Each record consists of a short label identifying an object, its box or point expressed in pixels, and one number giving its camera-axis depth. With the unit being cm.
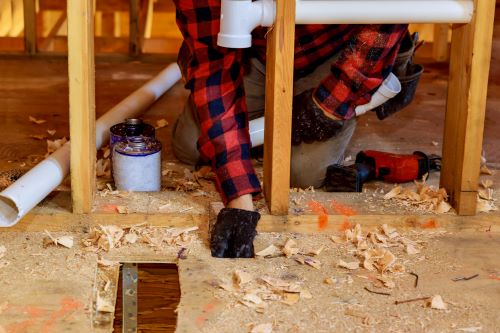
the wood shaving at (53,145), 404
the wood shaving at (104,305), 271
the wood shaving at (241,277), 285
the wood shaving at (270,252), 307
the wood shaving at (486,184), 367
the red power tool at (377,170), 367
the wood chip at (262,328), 256
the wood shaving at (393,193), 347
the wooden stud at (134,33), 608
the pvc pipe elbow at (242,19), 300
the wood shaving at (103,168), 374
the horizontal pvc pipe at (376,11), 308
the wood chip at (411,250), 312
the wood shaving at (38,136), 431
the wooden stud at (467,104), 315
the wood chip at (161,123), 460
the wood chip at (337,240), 319
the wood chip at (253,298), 273
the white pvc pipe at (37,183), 302
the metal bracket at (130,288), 303
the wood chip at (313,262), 300
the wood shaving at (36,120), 455
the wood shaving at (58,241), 309
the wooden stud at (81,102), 299
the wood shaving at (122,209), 322
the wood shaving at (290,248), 308
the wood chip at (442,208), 334
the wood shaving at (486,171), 391
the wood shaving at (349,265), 299
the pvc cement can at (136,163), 343
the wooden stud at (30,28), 594
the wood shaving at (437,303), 273
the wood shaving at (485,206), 337
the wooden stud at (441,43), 624
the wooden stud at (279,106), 304
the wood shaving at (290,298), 275
